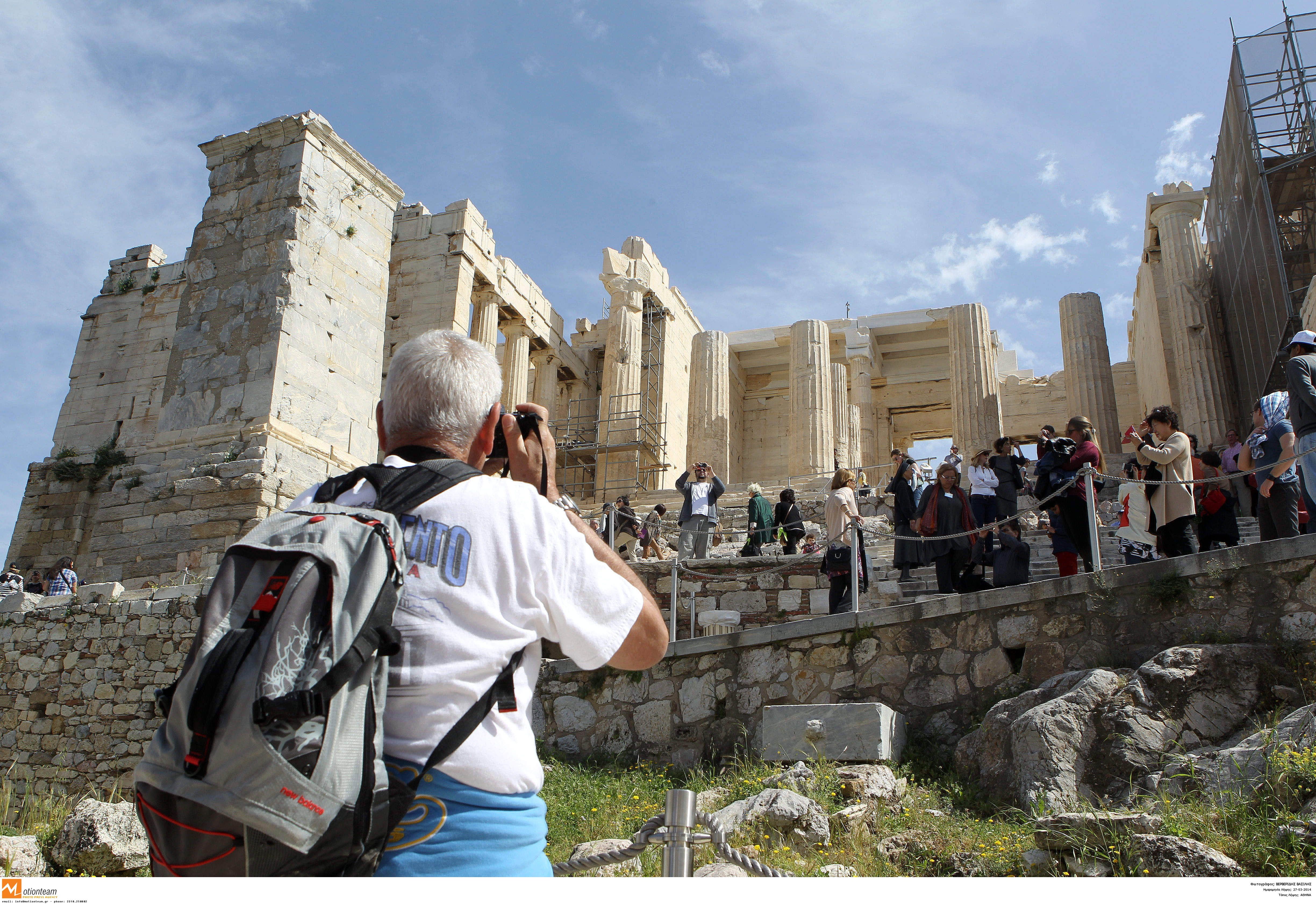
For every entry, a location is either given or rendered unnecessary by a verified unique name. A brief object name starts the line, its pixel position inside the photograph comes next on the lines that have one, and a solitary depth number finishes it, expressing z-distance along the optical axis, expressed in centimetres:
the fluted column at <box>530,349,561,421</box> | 2706
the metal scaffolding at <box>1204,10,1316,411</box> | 1606
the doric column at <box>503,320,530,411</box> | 2405
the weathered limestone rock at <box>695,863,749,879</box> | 477
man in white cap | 659
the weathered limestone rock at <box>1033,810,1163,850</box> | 438
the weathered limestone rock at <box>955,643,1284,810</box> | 546
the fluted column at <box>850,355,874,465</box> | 2862
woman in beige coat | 719
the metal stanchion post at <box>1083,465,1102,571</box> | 677
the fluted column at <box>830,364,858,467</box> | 2766
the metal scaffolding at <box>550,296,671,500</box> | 2456
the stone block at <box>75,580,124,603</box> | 1021
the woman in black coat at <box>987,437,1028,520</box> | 976
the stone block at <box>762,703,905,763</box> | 625
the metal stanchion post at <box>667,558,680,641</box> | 864
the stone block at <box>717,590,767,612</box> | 1009
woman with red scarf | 834
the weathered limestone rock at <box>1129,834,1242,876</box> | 402
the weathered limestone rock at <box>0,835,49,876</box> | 551
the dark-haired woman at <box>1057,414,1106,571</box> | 783
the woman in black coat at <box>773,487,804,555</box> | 1149
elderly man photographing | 165
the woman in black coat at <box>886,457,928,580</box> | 1021
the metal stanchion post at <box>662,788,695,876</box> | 254
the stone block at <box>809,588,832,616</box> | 988
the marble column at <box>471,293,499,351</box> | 2292
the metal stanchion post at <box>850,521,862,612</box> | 762
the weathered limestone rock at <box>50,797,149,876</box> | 583
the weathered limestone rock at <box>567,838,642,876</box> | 519
